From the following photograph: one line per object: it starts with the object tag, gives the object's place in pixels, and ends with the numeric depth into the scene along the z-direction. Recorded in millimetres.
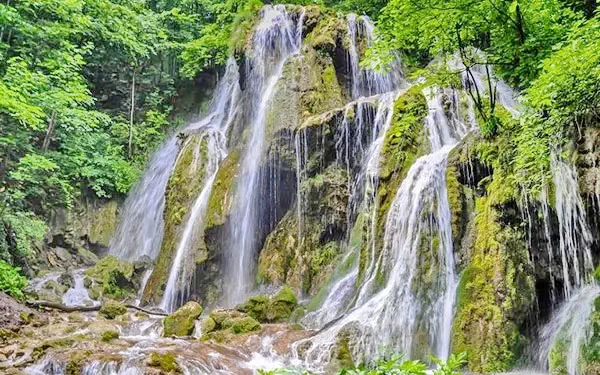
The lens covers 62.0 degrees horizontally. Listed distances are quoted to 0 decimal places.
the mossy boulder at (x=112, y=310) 10938
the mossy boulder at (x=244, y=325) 8656
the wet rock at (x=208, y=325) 9027
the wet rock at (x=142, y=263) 15445
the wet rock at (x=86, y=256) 17153
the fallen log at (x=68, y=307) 10680
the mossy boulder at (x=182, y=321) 9156
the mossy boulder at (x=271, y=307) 9844
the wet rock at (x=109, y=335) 7988
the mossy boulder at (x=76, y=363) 6277
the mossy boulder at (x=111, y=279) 13875
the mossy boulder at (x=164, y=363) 6281
